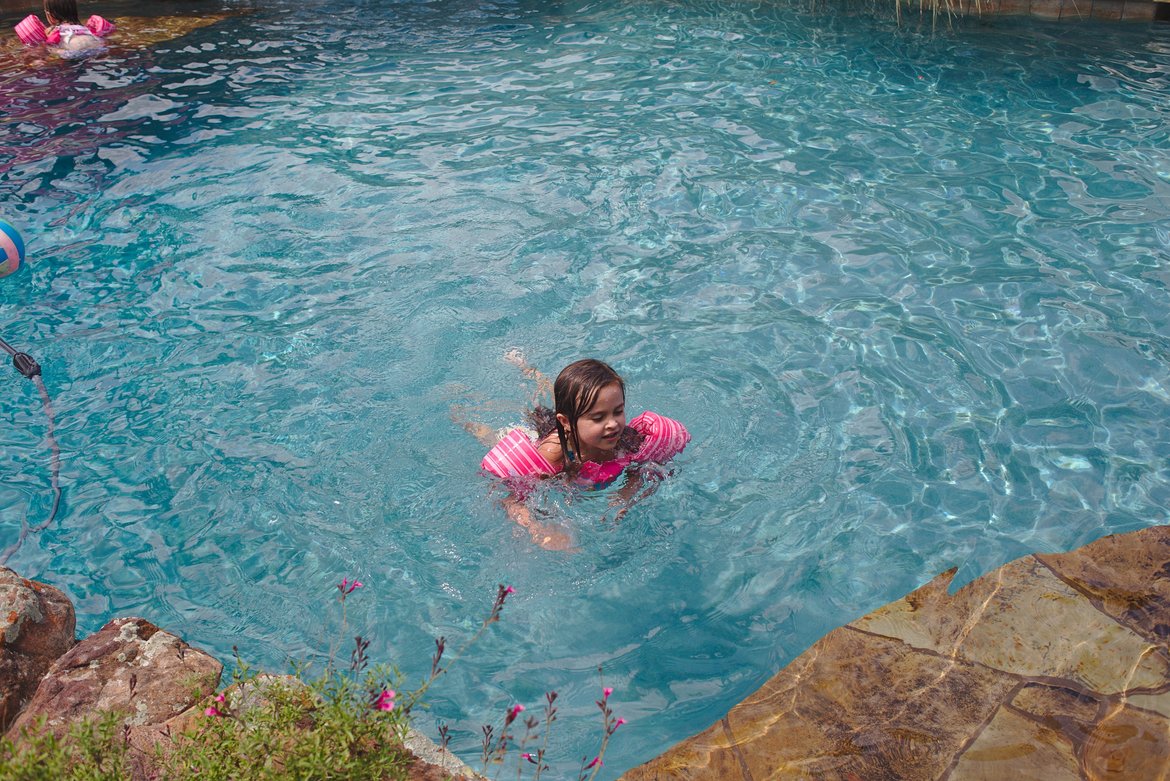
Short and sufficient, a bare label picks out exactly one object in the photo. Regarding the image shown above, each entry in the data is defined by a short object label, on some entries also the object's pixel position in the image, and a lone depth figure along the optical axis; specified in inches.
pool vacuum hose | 176.7
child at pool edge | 425.7
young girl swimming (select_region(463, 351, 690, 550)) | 166.9
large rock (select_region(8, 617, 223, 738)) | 123.4
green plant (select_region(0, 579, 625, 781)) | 97.7
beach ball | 189.0
